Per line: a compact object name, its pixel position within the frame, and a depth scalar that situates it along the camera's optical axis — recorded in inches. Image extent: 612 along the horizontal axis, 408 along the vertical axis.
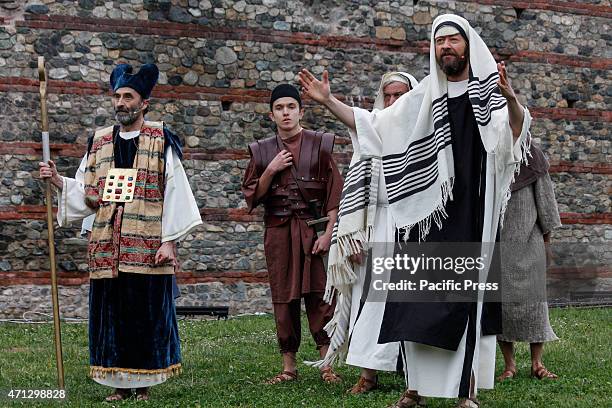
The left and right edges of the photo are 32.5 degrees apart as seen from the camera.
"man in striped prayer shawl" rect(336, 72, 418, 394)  259.3
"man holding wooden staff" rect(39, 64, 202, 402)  260.7
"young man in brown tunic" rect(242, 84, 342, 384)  293.3
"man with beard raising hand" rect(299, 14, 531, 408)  223.5
